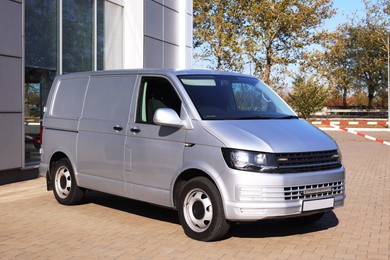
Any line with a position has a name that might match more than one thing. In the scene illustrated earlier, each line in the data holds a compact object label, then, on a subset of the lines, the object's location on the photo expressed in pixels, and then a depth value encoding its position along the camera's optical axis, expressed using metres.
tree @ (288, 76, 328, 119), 38.75
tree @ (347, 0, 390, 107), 49.38
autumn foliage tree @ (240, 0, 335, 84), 40.00
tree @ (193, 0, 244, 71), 40.97
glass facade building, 10.33
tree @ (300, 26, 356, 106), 41.84
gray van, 5.80
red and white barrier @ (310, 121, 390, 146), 21.73
